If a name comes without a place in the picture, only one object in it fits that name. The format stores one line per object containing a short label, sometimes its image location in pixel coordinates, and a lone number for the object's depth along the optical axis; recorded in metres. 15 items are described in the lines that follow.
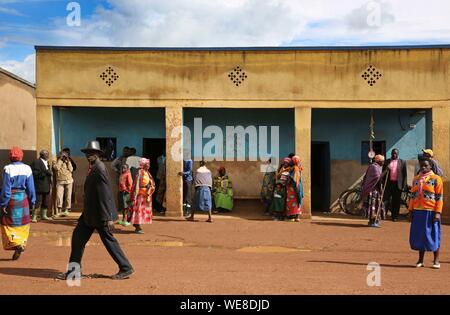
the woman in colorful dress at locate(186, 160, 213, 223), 14.70
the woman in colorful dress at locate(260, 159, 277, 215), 16.36
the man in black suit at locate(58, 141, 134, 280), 7.61
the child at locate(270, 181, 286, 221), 15.27
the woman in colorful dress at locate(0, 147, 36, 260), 9.09
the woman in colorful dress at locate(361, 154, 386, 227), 14.12
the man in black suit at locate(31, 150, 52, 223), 14.00
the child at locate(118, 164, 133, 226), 13.63
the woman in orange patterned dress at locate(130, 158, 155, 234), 12.56
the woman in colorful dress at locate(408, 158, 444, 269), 9.02
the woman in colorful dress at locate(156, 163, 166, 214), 16.44
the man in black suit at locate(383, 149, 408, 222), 15.34
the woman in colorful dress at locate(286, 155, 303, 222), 14.94
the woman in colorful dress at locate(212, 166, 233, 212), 16.61
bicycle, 17.03
